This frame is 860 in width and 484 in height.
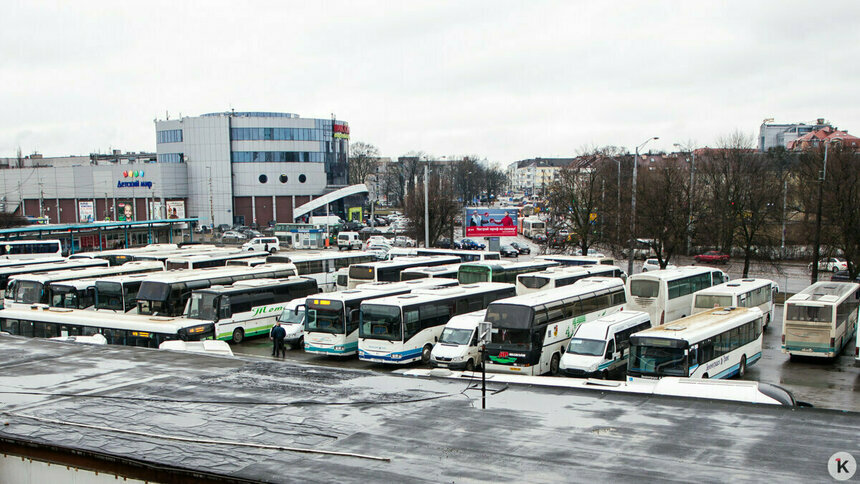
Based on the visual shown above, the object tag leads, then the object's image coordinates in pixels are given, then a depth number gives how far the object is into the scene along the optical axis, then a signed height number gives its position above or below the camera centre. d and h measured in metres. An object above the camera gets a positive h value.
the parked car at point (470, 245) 64.06 -4.62
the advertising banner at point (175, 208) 86.31 -1.18
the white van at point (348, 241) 66.38 -4.30
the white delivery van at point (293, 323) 26.22 -4.93
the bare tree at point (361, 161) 130.75 +7.15
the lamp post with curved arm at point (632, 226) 38.42 -1.77
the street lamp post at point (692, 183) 39.50 +0.75
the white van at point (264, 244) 59.18 -4.12
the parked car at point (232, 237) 73.25 -4.18
